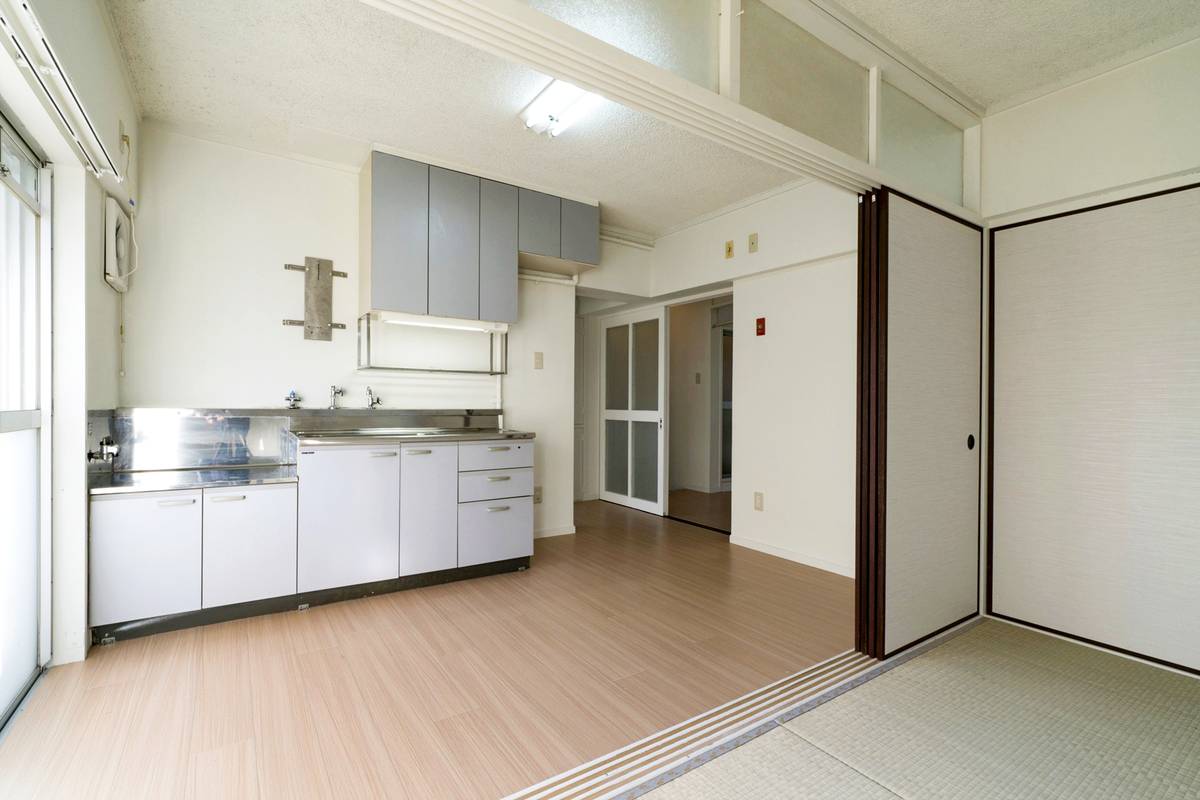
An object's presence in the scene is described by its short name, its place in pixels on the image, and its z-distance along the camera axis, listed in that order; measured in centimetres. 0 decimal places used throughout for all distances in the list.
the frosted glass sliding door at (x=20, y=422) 189
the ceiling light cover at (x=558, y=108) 263
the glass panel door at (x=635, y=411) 540
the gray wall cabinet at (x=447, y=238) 327
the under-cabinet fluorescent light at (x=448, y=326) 355
